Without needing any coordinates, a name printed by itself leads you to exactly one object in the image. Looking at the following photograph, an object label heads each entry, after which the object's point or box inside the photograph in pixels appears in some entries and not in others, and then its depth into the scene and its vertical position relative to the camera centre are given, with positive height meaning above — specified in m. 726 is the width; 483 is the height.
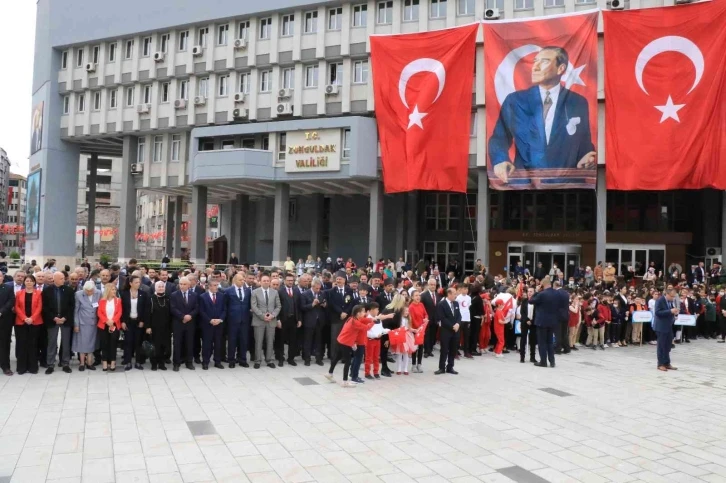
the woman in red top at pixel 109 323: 10.65 -1.41
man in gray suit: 11.73 -1.30
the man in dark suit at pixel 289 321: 12.00 -1.47
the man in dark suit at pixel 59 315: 10.50 -1.29
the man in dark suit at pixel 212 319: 11.37 -1.38
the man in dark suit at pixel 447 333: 11.46 -1.55
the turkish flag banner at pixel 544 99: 26.64 +7.28
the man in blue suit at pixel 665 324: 12.20 -1.36
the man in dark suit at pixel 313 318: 12.10 -1.40
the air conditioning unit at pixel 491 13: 29.62 +12.23
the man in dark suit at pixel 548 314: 12.27 -1.21
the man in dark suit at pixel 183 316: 11.13 -1.32
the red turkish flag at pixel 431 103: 28.33 +7.34
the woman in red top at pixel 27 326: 10.34 -1.46
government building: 32.50 +6.87
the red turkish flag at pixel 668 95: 24.97 +7.14
